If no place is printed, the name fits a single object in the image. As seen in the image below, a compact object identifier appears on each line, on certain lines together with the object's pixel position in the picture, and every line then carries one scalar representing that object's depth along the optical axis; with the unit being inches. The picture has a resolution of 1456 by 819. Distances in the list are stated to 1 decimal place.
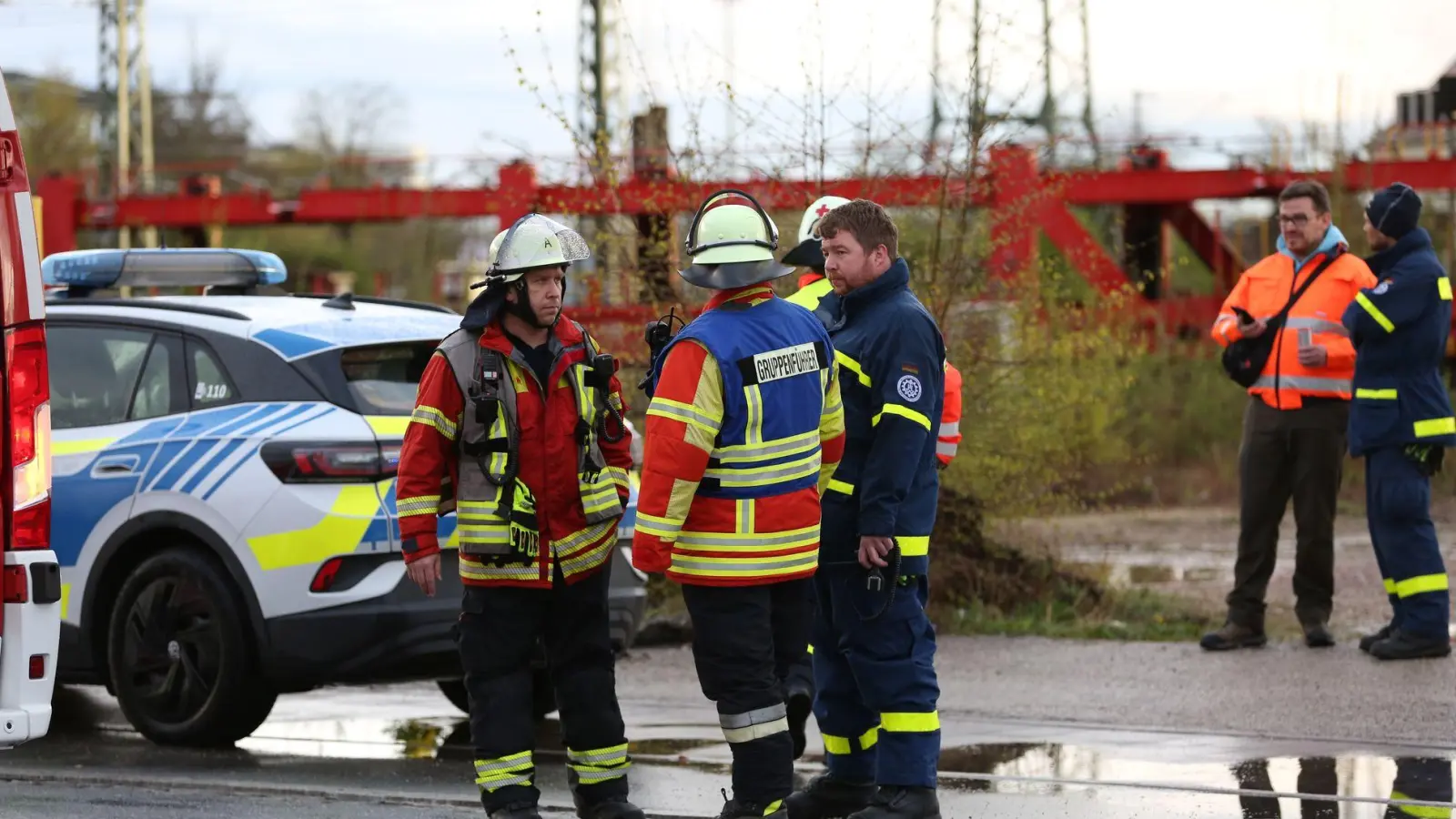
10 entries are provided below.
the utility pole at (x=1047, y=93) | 773.7
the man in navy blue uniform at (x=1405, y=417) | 639.8
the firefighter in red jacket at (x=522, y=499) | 417.4
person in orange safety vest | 668.1
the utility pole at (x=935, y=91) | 770.2
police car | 515.8
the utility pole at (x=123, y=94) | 3260.3
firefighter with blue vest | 401.1
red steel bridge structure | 797.2
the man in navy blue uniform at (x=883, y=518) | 426.0
